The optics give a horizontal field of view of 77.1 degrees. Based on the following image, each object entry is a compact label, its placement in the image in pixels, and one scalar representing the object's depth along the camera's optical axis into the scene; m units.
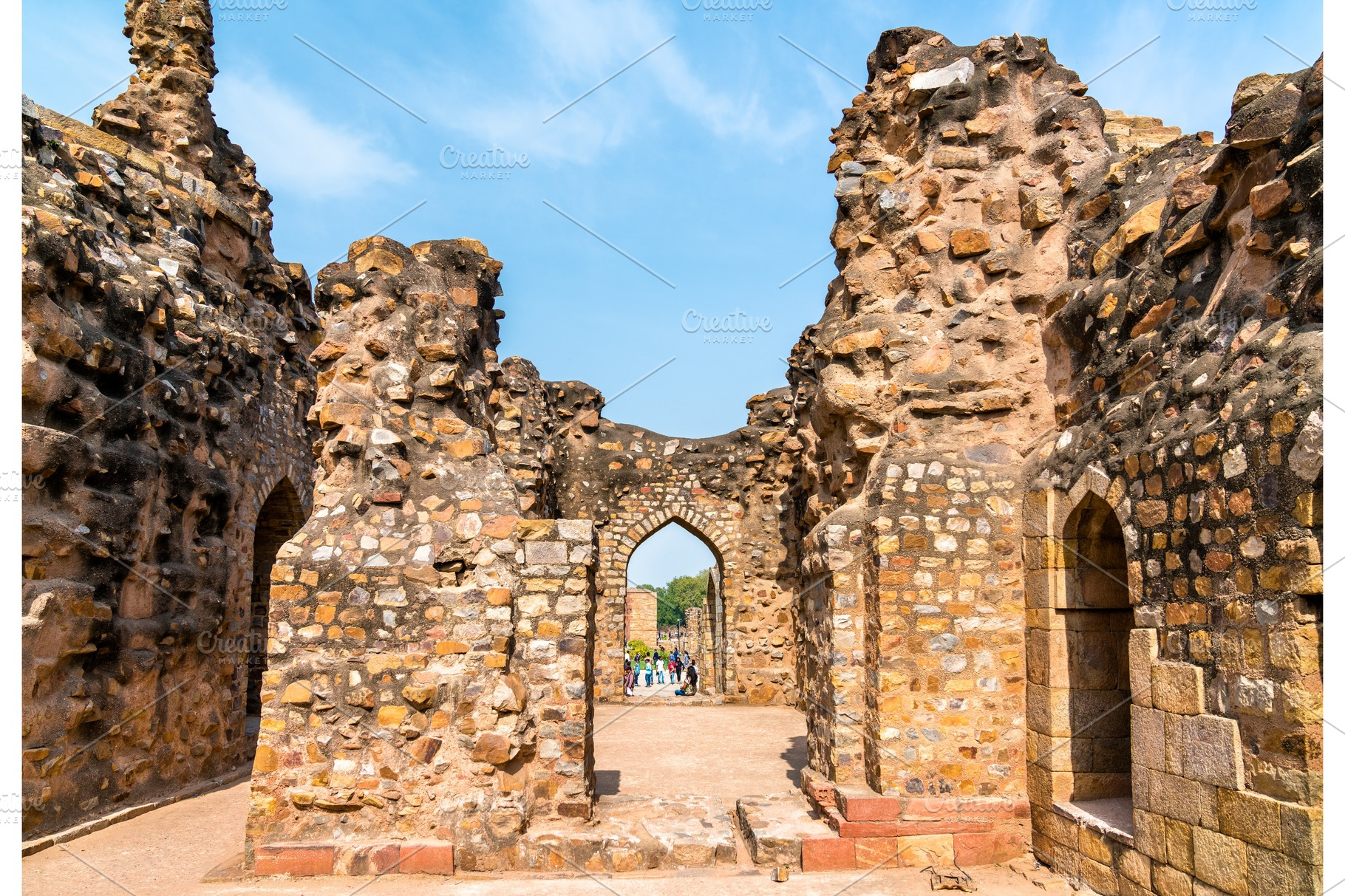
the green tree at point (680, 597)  69.94
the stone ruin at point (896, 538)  3.92
